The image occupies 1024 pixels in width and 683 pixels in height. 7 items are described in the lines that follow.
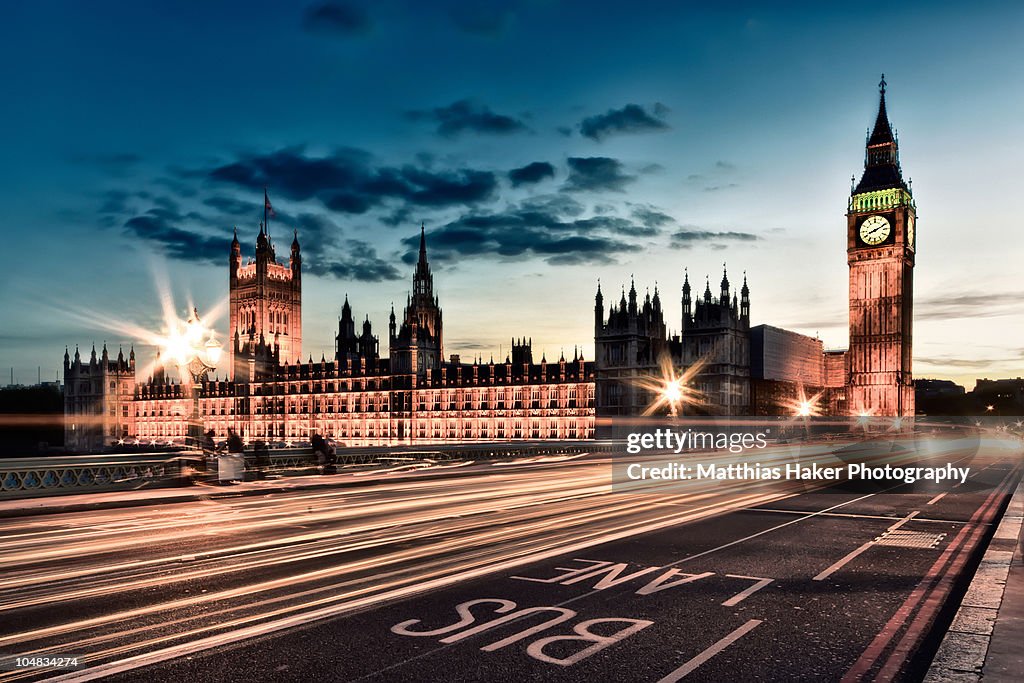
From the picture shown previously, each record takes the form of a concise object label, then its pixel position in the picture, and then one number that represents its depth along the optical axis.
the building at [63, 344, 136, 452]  175.38
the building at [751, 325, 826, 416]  120.19
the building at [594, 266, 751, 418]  99.88
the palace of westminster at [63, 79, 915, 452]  102.75
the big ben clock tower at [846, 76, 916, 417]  140.38
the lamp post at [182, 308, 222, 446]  26.02
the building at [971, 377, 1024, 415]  179.25
